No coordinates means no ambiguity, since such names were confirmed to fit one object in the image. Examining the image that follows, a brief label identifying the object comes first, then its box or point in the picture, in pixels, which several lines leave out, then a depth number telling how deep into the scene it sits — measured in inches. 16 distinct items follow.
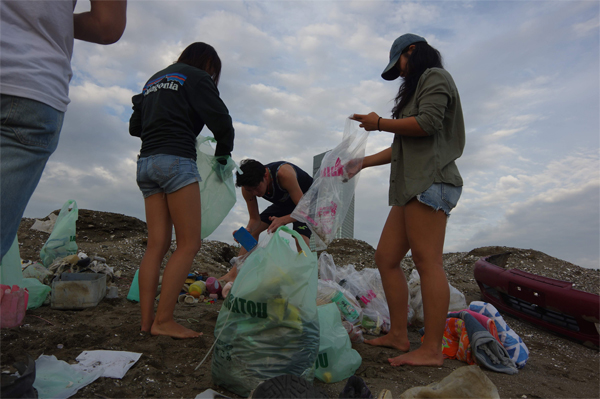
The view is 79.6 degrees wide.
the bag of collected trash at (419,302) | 106.7
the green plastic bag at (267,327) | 52.7
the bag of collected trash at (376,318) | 99.7
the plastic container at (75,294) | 101.3
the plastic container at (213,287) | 127.7
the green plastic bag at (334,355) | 62.1
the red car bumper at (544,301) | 100.7
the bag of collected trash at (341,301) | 91.6
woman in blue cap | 72.1
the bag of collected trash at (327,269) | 129.2
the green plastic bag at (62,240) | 133.8
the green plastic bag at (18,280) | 88.7
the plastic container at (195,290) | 122.5
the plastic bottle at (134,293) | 114.9
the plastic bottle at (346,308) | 91.4
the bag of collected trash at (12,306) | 79.9
